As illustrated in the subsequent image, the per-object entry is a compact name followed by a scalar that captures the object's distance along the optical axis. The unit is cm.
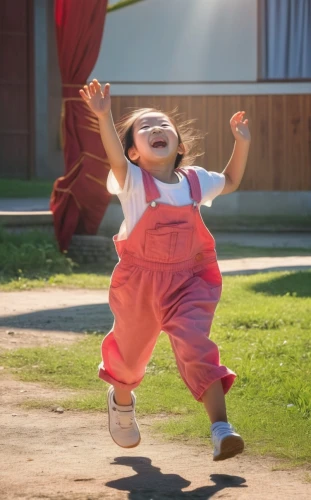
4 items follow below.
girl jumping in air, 430
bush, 1060
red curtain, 1091
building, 1617
